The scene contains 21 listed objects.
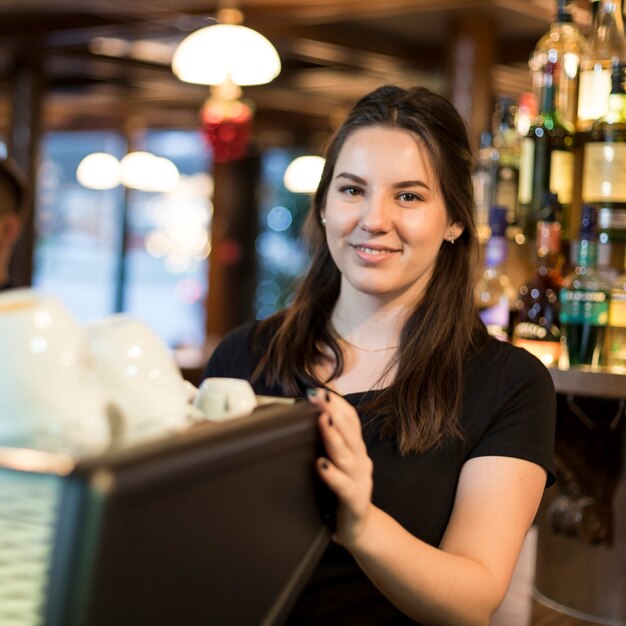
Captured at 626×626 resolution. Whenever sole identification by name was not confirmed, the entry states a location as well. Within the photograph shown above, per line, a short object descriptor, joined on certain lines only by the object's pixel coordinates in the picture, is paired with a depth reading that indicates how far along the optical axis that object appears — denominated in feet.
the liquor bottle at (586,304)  5.96
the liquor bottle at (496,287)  6.60
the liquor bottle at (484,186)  7.39
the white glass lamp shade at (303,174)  27.14
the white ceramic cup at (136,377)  2.42
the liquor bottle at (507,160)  7.10
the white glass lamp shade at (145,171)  27.35
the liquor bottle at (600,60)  6.61
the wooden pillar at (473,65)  17.21
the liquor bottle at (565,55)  6.72
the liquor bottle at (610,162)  6.17
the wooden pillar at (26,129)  22.58
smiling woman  4.22
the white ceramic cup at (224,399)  2.69
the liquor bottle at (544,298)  6.28
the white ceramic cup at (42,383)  2.13
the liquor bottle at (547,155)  6.65
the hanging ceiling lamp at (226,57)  14.19
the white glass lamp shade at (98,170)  30.14
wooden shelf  5.64
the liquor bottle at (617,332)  6.02
